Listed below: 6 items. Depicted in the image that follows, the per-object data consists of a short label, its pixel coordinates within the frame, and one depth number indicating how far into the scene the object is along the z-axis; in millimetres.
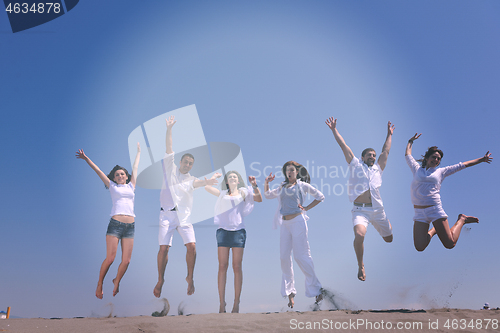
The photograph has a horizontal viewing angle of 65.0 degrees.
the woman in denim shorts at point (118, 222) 9641
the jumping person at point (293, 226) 9352
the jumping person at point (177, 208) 10125
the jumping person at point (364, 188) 10008
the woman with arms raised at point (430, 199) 10164
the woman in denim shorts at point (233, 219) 9125
